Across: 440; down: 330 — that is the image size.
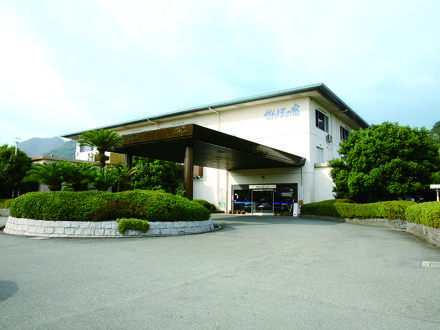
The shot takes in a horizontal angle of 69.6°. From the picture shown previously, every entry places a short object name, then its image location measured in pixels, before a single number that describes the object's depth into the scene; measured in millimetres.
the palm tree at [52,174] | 12938
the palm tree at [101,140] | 15031
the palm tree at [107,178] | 13742
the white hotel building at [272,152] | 24266
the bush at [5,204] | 21694
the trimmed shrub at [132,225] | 10836
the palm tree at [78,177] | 13236
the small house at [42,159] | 24672
